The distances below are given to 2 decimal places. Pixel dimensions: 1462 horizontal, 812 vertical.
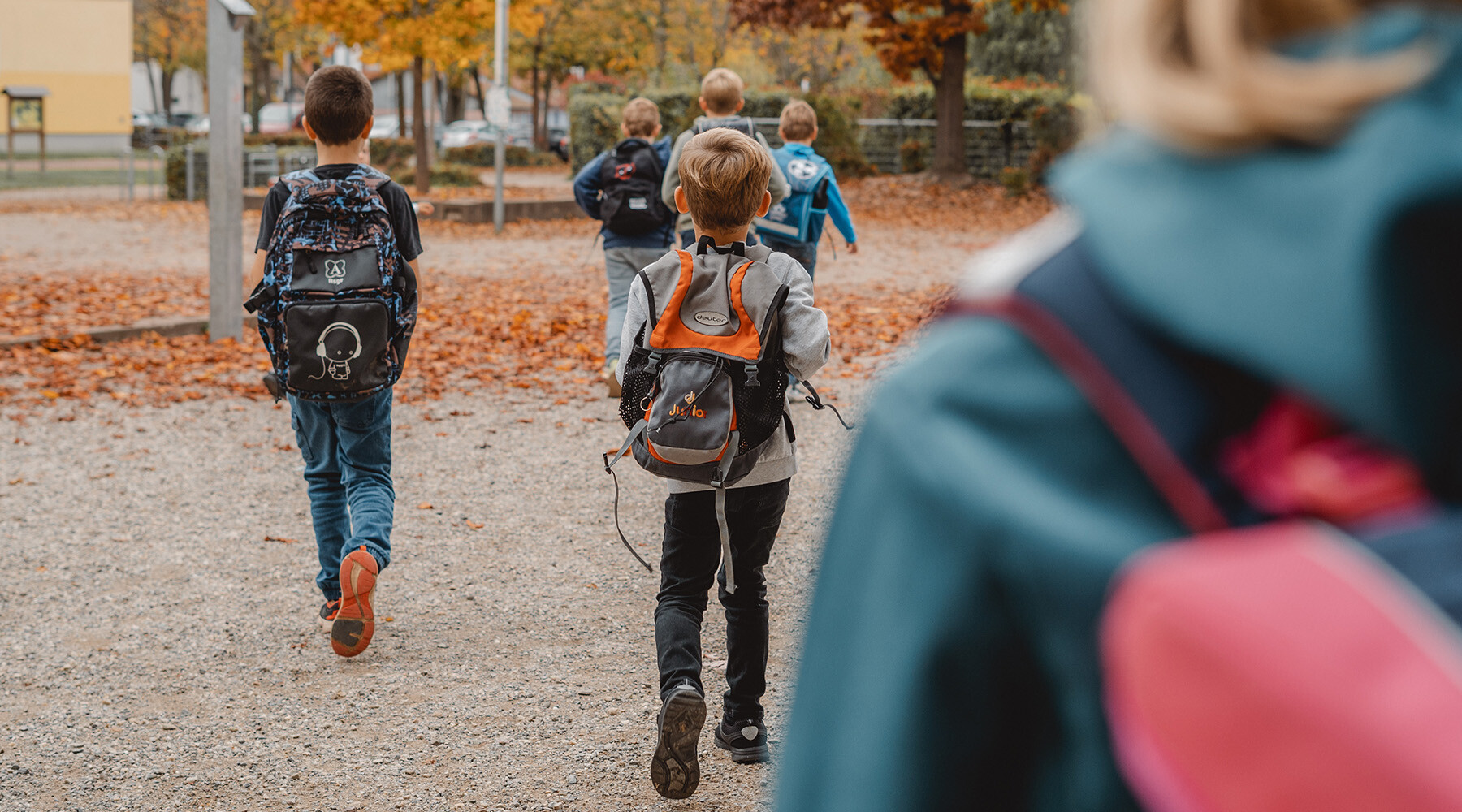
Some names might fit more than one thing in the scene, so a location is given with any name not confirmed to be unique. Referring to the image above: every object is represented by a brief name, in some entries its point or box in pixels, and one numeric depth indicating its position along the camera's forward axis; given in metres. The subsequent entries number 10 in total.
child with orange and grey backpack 3.53
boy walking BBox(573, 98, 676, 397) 8.05
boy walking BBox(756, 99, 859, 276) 7.45
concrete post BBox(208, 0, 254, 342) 10.08
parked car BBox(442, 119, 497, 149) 49.88
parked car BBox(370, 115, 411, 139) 53.28
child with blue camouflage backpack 4.50
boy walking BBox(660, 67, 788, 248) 7.01
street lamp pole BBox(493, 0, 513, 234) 19.17
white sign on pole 19.17
